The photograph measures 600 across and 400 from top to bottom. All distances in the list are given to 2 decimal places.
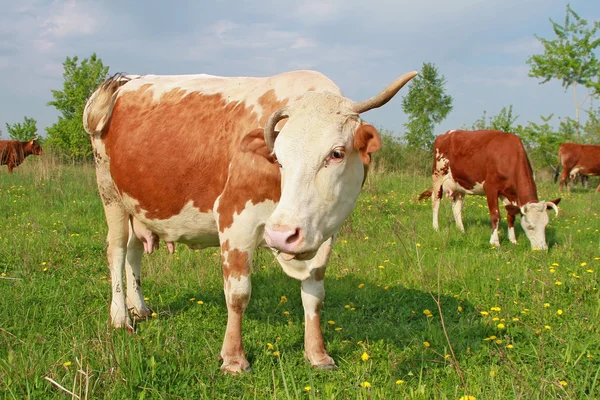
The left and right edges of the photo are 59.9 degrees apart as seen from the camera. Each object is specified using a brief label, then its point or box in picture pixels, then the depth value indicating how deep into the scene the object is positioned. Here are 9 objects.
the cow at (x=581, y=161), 23.33
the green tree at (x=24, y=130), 42.81
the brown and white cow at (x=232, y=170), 3.09
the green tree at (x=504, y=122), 30.50
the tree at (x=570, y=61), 28.59
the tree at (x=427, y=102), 43.37
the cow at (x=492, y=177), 8.95
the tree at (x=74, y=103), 33.88
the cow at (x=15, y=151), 23.11
